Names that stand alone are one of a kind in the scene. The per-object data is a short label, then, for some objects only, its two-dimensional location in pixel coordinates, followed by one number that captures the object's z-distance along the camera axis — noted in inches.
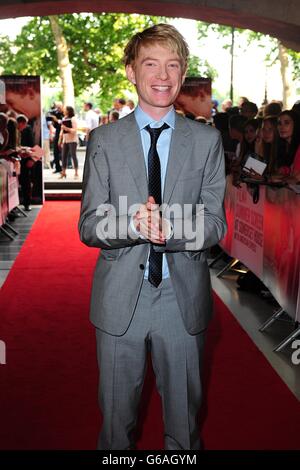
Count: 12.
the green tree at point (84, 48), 1147.3
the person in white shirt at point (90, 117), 877.8
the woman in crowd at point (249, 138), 293.9
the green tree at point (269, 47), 1321.4
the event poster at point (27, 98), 524.4
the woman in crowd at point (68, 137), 684.7
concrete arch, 565.3
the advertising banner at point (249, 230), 240.5
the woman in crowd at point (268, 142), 264.8
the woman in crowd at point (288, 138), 258.4
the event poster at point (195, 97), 534.3
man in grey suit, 97.0
